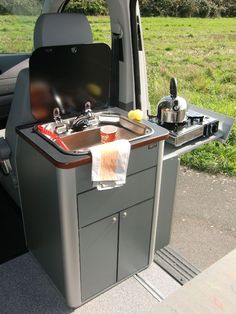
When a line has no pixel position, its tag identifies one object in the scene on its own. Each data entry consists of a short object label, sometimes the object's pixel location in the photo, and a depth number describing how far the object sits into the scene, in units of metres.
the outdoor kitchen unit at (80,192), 1.67
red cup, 1.86
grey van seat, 2.04
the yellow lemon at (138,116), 2.02
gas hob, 2.20
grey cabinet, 1.84
